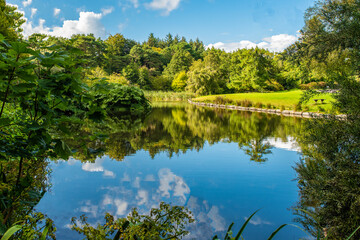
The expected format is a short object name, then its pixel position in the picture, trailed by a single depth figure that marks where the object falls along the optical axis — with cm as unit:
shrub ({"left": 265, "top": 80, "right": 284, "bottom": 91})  3226
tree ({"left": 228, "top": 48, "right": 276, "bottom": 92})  3041
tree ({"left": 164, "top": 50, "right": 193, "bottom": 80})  4538
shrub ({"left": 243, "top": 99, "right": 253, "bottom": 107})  1908
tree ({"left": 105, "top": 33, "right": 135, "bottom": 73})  4231
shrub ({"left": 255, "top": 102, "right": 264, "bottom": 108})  1791
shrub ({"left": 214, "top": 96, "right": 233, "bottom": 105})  2213
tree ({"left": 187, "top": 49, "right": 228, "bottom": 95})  3234
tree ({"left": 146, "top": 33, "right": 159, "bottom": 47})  6962
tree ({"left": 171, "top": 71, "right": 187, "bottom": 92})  4006
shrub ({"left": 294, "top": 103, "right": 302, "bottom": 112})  1469
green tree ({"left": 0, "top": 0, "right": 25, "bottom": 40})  1194
